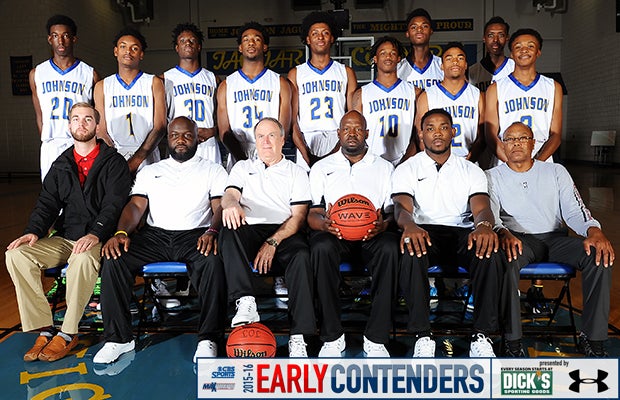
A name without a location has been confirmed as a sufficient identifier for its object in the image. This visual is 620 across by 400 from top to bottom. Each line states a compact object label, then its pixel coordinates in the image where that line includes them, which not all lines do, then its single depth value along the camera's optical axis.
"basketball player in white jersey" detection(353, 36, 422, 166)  3.73
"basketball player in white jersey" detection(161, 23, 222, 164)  3.99
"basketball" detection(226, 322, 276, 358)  2.39
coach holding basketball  2.60
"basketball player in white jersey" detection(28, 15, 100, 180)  3.93
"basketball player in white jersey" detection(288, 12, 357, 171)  3.86
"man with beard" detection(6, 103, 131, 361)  2.71
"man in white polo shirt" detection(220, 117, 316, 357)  2.58
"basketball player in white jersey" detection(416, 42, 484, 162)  3.60
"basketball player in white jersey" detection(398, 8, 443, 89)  4.14
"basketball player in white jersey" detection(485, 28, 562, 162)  3.61
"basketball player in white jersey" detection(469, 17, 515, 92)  4.17
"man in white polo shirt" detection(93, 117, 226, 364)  2.67
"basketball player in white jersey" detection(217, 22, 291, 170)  3.88
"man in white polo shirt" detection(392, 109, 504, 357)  2.56
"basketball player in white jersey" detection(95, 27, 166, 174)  3.85
